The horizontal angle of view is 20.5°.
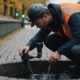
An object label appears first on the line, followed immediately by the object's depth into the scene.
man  2.96
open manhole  3.64
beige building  19.68
